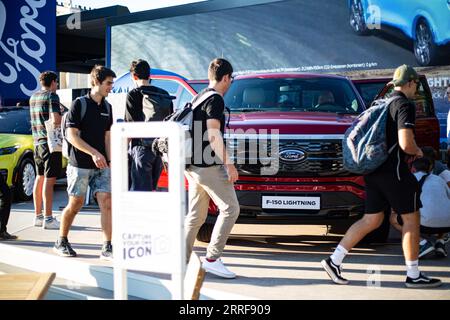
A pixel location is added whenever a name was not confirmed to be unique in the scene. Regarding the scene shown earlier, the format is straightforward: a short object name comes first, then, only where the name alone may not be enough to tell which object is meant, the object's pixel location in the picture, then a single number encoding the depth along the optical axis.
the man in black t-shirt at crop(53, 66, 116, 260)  5.34
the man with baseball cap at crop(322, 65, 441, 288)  4.42
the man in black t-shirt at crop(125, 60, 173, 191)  5.69
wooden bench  3.27
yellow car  8.88
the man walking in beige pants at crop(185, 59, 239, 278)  4.57
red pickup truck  5.37
